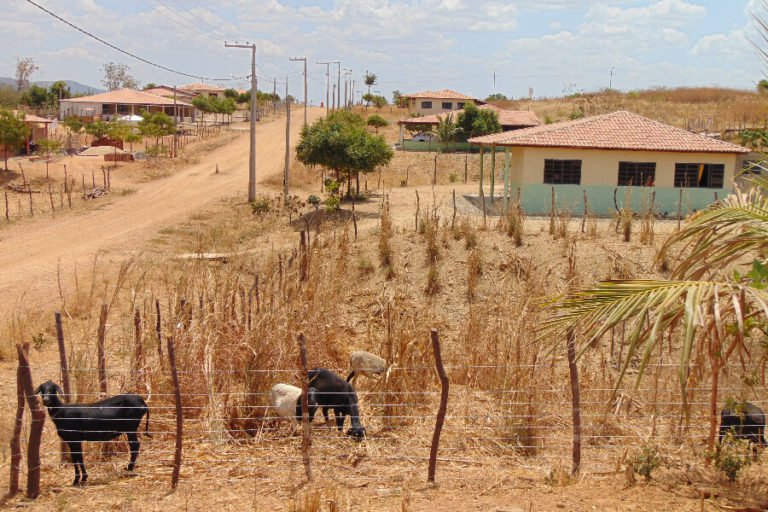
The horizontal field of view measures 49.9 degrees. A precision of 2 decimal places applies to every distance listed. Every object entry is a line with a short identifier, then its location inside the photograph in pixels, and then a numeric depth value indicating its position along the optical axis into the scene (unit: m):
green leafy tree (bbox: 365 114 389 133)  61.97
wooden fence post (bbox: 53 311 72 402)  7.62
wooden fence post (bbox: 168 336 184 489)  6.86
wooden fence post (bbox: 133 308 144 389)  8.34
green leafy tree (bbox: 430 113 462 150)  48.22
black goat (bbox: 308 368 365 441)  7.98
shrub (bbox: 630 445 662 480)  6.58
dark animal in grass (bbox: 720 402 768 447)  7.02
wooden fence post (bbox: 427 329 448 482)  7.00
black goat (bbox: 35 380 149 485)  6.96
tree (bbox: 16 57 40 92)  87.19
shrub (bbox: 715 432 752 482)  6.44
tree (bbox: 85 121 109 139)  43.86
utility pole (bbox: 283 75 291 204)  31.19
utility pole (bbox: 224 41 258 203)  30.56
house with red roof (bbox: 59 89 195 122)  60.49
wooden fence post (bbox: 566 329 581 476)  7.05
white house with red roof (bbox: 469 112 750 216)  26.28
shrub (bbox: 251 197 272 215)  28.69
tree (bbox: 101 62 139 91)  106.50
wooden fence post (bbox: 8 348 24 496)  6.74
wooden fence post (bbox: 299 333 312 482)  6.92
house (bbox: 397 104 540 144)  52.50
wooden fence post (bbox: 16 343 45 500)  6.62
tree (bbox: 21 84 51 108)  69.57
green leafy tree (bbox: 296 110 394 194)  29.45
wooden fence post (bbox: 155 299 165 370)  8.56
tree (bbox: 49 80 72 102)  69.44
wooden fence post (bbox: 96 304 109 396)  8.17
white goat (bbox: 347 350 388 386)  9.39
